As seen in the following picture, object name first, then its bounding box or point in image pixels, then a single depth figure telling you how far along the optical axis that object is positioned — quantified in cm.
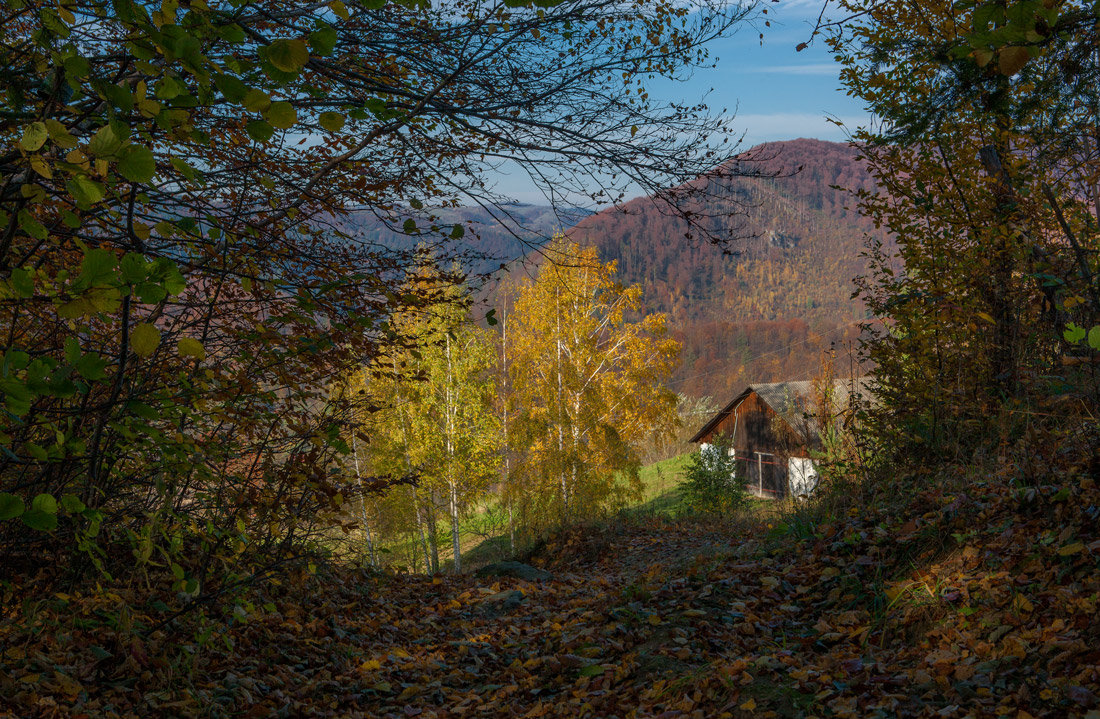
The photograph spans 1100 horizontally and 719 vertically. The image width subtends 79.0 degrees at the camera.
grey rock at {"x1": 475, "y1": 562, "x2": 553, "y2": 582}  862
